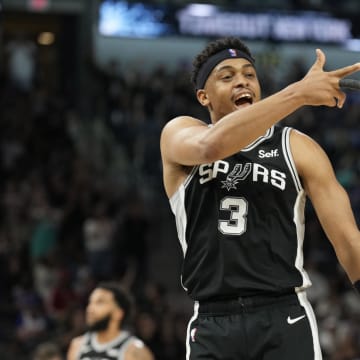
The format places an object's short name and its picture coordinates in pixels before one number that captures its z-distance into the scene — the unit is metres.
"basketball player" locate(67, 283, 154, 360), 14.64
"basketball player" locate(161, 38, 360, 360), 7.90
